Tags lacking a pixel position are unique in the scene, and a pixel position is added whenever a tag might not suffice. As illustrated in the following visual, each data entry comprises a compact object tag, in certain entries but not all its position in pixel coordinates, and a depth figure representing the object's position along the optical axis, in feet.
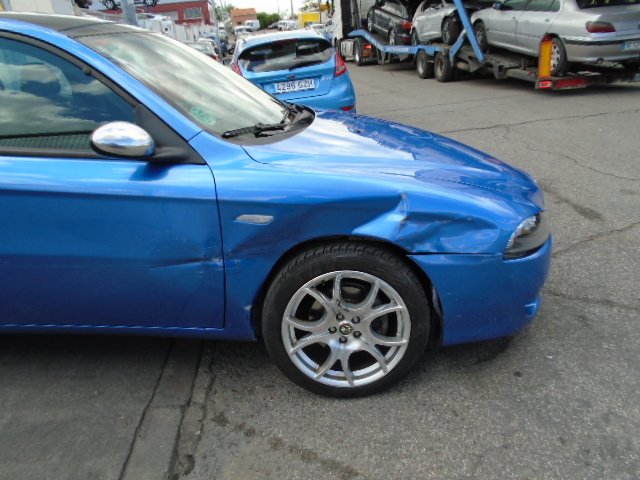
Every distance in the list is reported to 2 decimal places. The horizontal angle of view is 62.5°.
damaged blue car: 7.29
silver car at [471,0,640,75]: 28.94
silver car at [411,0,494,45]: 41.04
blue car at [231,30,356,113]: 22.27
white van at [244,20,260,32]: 252.21
